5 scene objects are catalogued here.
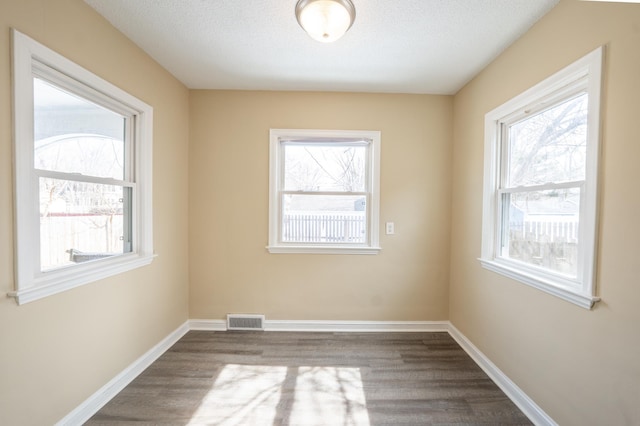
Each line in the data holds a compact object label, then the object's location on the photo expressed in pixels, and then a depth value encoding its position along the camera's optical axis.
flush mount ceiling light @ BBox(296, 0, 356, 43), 1.52
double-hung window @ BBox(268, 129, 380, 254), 2.90
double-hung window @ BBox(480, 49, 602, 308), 1.41
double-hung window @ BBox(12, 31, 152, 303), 1.34
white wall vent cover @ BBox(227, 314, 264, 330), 2.90
